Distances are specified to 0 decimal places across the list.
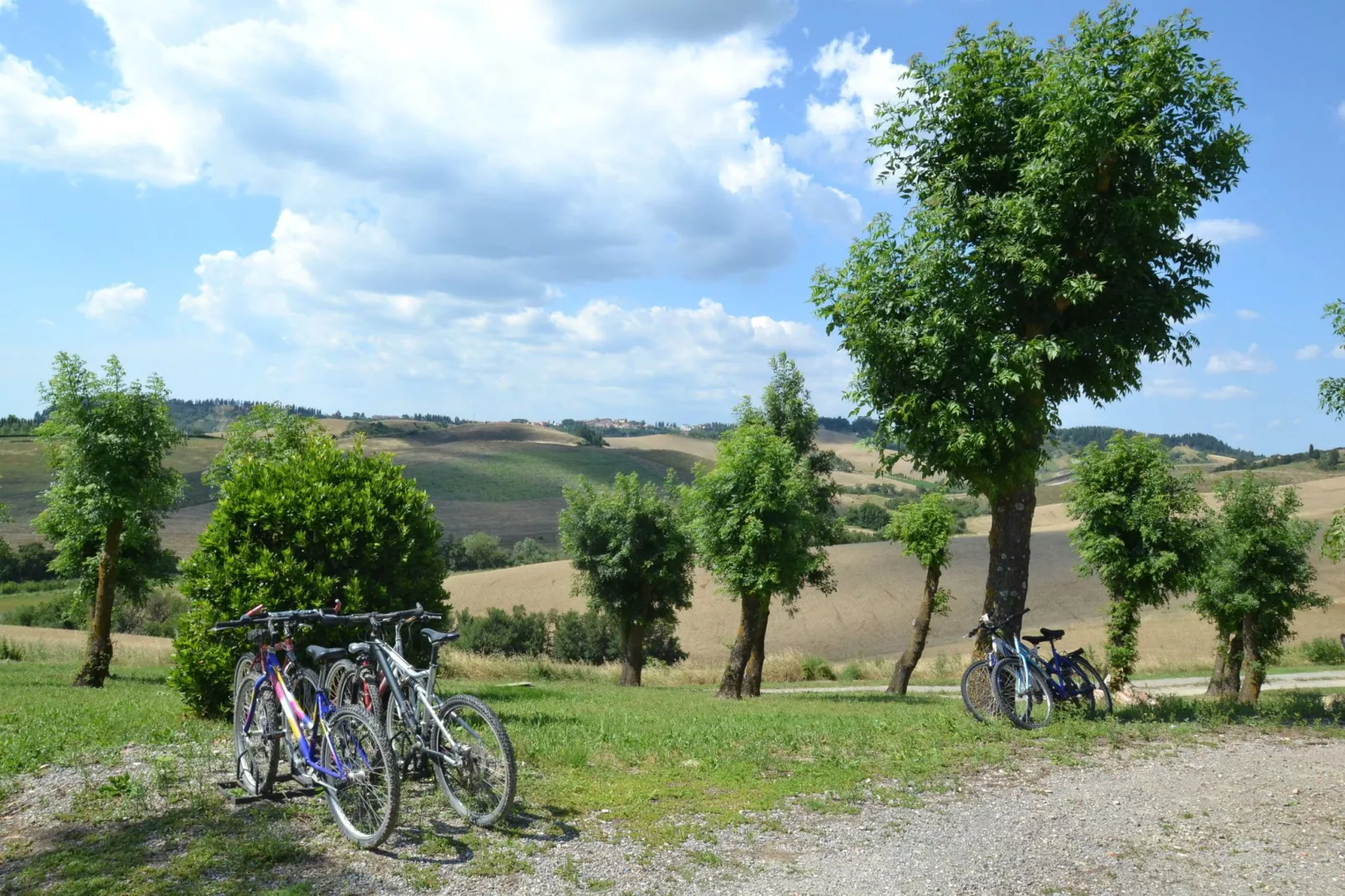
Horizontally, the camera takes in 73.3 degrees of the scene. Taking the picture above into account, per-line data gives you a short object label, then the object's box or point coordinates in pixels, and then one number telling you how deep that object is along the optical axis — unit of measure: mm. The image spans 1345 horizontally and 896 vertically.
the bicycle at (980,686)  10898
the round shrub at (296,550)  11234
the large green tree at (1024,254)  11547
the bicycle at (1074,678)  10859
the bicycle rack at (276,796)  7055
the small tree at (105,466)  22656
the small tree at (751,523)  24625
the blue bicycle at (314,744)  6074
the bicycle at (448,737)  6215
